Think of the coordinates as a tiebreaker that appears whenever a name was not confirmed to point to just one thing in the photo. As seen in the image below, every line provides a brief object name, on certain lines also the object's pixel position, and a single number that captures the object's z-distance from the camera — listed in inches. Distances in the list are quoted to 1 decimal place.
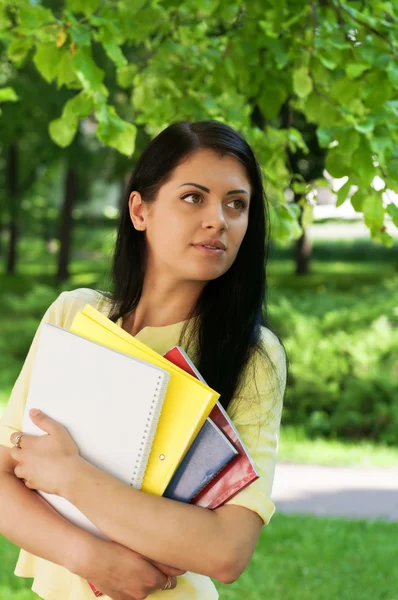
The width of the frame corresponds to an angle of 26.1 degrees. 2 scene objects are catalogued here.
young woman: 60.7
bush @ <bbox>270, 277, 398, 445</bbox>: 336.2
